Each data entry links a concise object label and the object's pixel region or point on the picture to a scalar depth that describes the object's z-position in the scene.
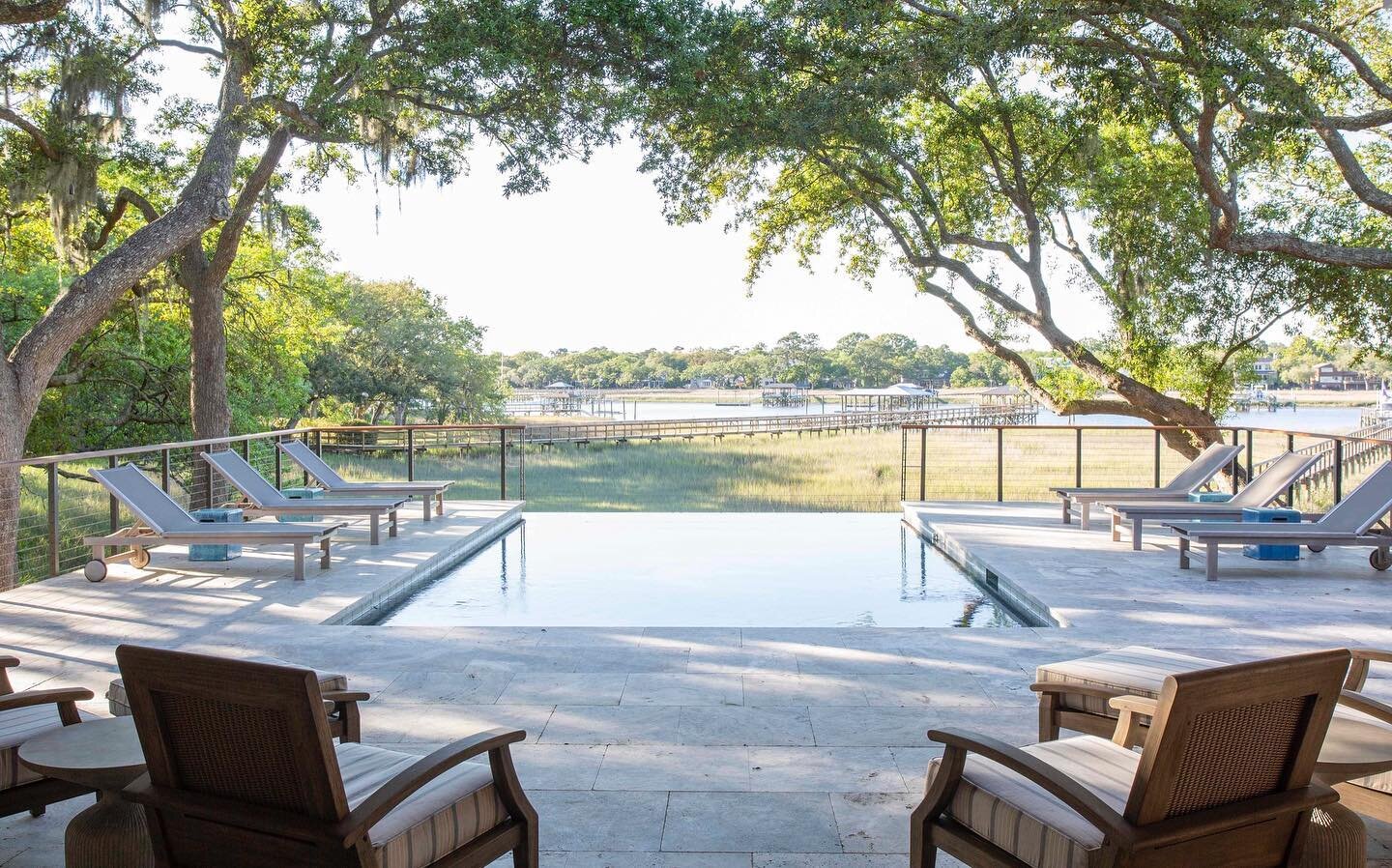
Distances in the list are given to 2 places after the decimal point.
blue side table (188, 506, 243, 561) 7.18
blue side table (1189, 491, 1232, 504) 8.70
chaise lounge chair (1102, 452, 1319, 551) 7.64
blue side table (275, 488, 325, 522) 8.71
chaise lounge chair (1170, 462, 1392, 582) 6.44
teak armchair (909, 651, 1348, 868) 1.86
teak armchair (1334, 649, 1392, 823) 2.40
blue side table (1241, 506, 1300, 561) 7.36
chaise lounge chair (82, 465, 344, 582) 6.46
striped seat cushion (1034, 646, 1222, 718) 2.85
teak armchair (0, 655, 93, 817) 2.37
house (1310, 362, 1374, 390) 59.69
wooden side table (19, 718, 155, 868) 2.23
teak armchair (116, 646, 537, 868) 1.83
